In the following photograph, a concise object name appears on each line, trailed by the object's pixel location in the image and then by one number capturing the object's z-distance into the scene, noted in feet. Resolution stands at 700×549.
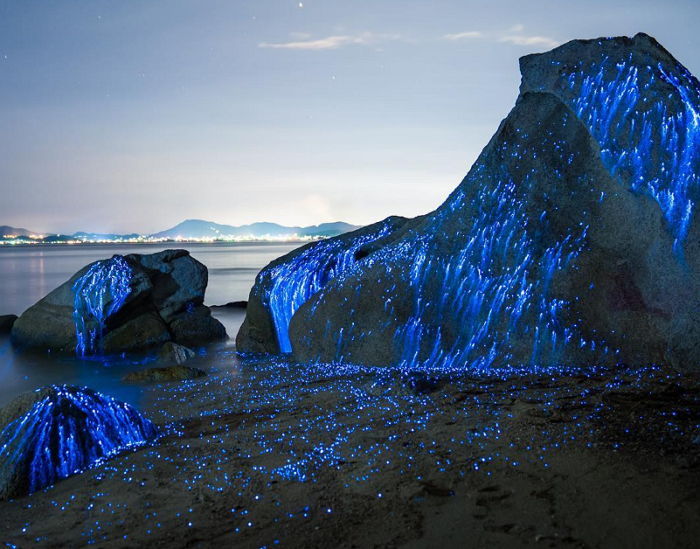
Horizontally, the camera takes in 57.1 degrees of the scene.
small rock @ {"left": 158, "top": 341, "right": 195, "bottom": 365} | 27.84
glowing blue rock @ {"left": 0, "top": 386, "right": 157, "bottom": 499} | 12.50
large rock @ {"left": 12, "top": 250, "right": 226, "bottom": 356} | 31.89
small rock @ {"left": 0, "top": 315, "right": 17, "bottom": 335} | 38.40
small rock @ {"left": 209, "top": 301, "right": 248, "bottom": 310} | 50.39
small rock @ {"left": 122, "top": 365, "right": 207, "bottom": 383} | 22.75
